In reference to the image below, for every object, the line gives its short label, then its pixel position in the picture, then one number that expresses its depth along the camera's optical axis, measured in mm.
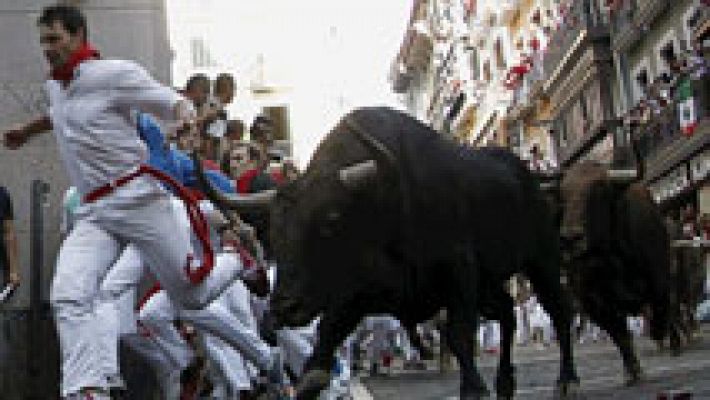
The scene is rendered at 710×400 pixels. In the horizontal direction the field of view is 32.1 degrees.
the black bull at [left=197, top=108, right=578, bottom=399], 5633
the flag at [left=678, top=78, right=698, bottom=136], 26642
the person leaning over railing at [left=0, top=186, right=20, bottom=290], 7035
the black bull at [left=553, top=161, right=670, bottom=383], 8883
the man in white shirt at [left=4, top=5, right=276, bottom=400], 5352
